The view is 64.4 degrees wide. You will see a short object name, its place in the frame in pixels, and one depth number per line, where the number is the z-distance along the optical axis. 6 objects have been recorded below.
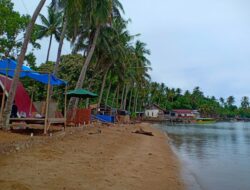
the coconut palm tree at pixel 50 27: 22.92
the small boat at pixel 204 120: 60.45
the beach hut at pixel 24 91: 8.25
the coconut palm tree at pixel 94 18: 13.80
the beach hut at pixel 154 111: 57.89
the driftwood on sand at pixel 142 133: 16.55
